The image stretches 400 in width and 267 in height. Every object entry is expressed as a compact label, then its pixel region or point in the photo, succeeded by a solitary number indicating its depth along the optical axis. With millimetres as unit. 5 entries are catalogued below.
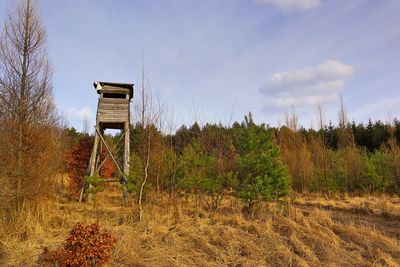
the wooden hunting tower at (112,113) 13047
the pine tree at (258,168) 9742
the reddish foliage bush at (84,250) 4758
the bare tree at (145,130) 9430
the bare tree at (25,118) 8859
